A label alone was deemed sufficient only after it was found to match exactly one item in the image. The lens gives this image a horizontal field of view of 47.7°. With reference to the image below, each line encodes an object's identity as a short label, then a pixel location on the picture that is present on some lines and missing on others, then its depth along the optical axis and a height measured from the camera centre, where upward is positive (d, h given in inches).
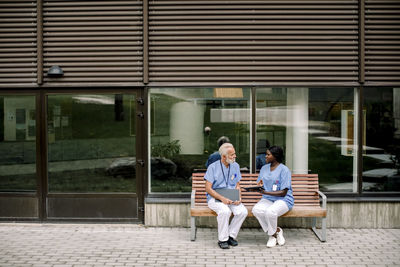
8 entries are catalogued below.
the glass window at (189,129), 302.2 -4.2
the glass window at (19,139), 304.2 -10.7
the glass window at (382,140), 300.7 -12.0
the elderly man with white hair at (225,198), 252.1 -42.2
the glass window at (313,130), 302.2 -5.1
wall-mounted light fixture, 292.7 +33.7
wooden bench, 278.4 -43.5
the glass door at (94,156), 300.4 -22.3
